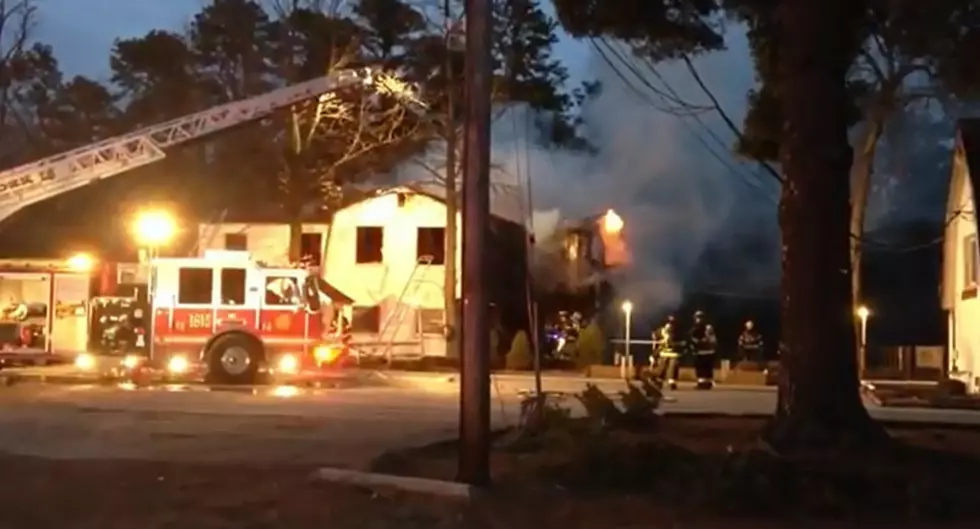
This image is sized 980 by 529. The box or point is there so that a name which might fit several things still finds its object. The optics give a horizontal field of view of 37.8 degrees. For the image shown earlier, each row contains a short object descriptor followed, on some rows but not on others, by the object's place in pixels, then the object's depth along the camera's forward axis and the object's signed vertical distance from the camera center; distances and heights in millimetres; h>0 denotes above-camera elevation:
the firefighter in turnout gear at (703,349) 26219 +11
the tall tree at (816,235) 12828 +1067
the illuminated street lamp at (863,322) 32969 +791
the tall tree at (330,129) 38312 +5856
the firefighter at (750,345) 32625 +139
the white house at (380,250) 44281 +2801
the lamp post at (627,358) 31366 -240
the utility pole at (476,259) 10805 +637
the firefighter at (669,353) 26217 -80
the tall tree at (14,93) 53438 +9207
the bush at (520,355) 37500 -285
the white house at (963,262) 28781 +2034
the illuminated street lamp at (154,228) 26422 +1973
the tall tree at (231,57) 49812 +10248
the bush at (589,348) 36812 -36
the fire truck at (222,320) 24734 +271
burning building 40344 +2797
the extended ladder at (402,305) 43719 +1109
